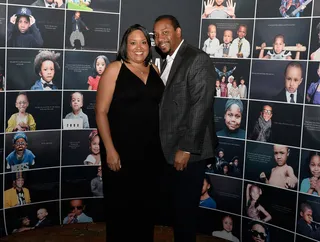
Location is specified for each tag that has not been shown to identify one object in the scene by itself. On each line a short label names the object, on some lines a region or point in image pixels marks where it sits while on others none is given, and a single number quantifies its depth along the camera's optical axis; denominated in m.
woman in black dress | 2.75
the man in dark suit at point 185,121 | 2.70
